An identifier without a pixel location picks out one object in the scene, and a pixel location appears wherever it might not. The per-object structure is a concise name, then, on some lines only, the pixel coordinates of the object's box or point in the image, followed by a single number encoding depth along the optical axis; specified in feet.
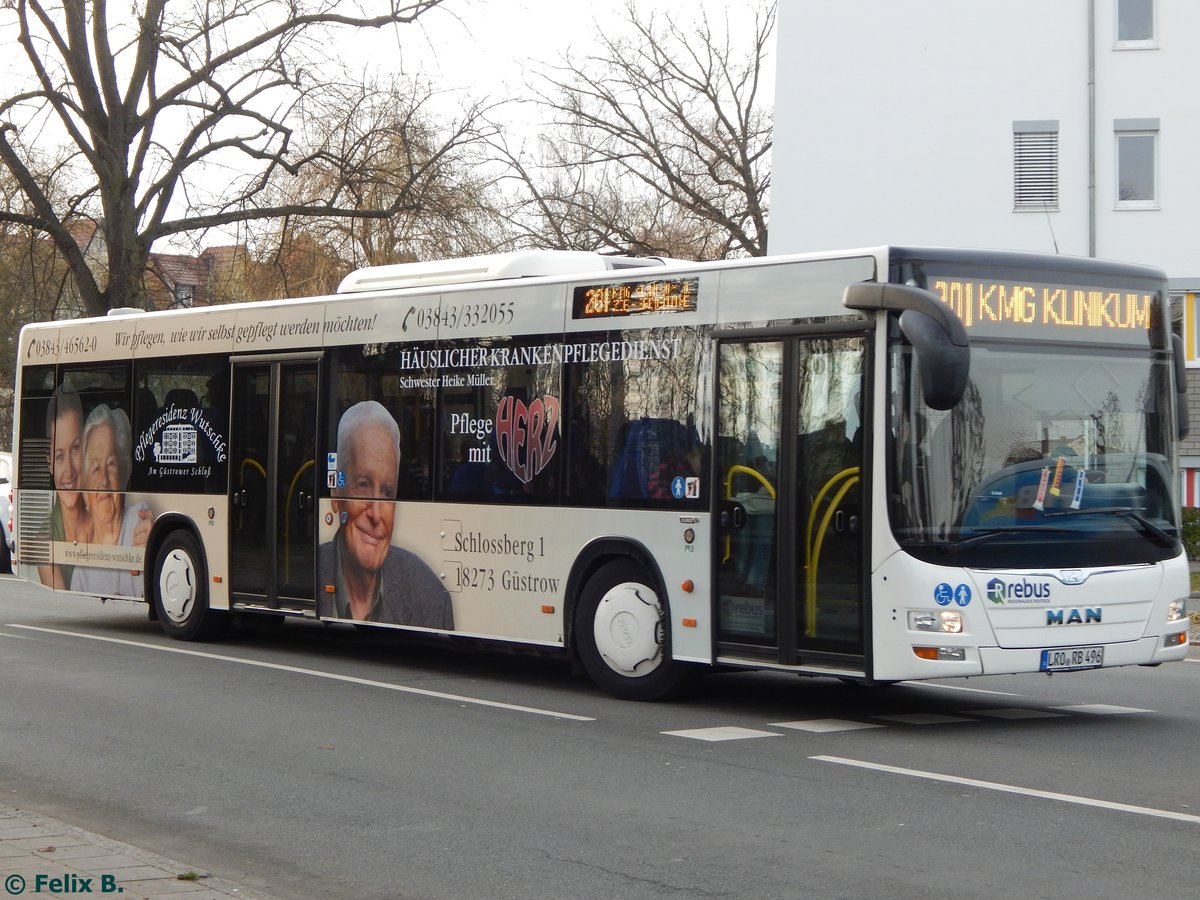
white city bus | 32.94
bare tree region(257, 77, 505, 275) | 93.15
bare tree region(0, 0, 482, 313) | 93.45
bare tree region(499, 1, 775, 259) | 139.44
